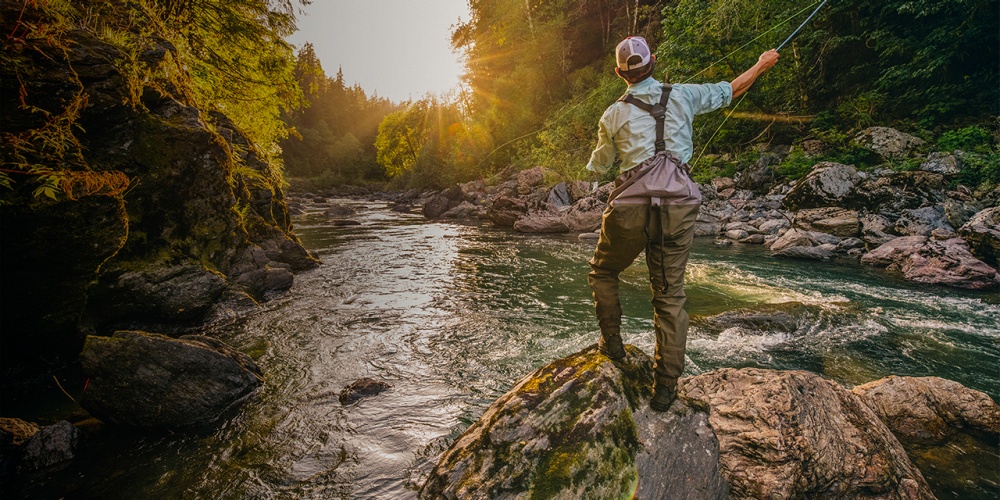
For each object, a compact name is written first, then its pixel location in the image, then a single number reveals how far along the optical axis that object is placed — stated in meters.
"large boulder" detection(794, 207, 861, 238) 12.56
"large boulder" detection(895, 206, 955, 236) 11.15
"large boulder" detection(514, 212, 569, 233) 18.41
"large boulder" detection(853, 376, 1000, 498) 3.13
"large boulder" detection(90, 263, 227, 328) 5.20
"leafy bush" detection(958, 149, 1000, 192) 12.12
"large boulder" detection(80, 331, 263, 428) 3.70
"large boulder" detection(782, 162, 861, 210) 13.65
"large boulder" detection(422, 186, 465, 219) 26.75
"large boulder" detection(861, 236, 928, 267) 9.79
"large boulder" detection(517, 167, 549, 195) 29.58
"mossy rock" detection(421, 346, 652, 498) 2.37
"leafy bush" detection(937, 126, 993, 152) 13.77
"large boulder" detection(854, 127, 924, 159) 15.28
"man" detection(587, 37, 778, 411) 2.74
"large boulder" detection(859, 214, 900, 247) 11.49
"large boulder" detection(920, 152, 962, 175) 13.09
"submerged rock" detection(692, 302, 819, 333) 5.98
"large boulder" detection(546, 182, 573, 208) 24.50
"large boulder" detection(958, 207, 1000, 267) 8.88
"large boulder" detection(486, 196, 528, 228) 20.52
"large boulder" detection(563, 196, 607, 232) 18.25
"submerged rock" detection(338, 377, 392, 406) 4.41
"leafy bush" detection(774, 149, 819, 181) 17.44
